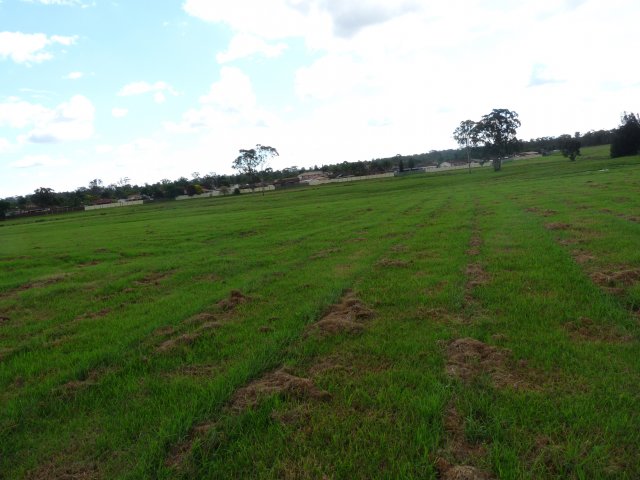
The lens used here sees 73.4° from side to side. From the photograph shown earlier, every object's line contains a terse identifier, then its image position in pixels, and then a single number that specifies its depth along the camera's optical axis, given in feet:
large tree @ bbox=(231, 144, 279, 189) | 366.63
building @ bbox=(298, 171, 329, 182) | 431.84
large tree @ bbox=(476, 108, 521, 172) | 295.28
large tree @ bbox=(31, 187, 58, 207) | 337.93
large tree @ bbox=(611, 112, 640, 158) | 223.92
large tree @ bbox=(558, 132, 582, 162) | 265.50
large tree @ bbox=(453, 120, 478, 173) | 306.51
